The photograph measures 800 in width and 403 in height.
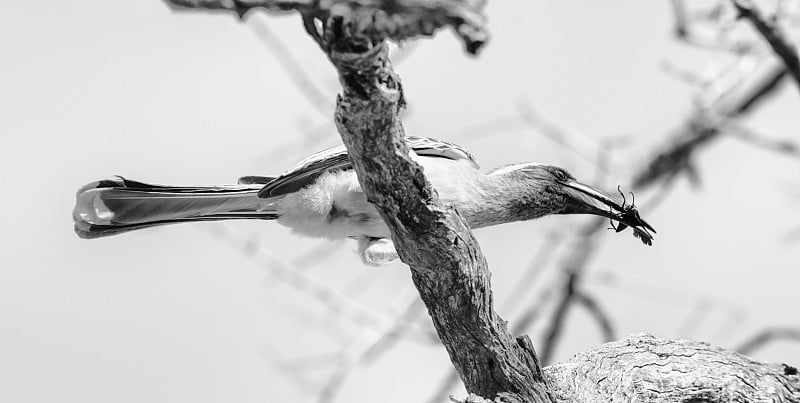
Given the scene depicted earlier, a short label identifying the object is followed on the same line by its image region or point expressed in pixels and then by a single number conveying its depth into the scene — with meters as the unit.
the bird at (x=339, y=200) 10.32
